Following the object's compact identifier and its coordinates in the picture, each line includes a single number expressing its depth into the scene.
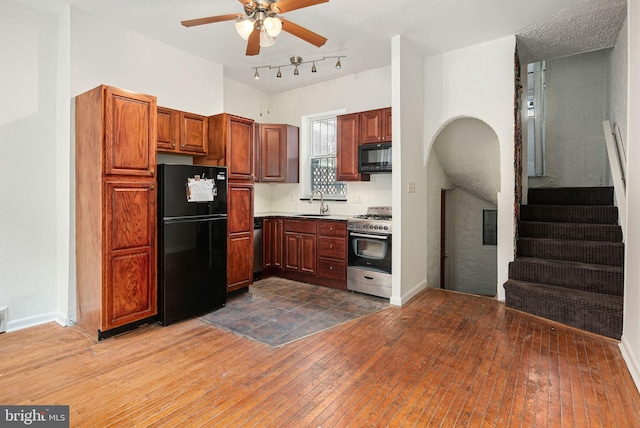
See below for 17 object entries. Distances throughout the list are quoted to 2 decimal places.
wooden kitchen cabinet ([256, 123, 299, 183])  5.30
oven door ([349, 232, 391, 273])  4.09
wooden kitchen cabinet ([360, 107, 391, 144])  4.34
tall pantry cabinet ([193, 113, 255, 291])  4.04
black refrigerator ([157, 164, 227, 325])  3.23
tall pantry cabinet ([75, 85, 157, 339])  2.90
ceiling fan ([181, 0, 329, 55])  2.39
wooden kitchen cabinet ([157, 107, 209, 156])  3.72
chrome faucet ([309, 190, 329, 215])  5.38
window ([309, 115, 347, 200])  5.44
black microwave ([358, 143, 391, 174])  4.36
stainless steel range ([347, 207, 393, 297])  4.07
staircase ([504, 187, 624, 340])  3.13
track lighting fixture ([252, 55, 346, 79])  4.32
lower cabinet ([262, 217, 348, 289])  4.50
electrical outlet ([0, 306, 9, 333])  3.03
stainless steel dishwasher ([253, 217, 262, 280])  4.89
